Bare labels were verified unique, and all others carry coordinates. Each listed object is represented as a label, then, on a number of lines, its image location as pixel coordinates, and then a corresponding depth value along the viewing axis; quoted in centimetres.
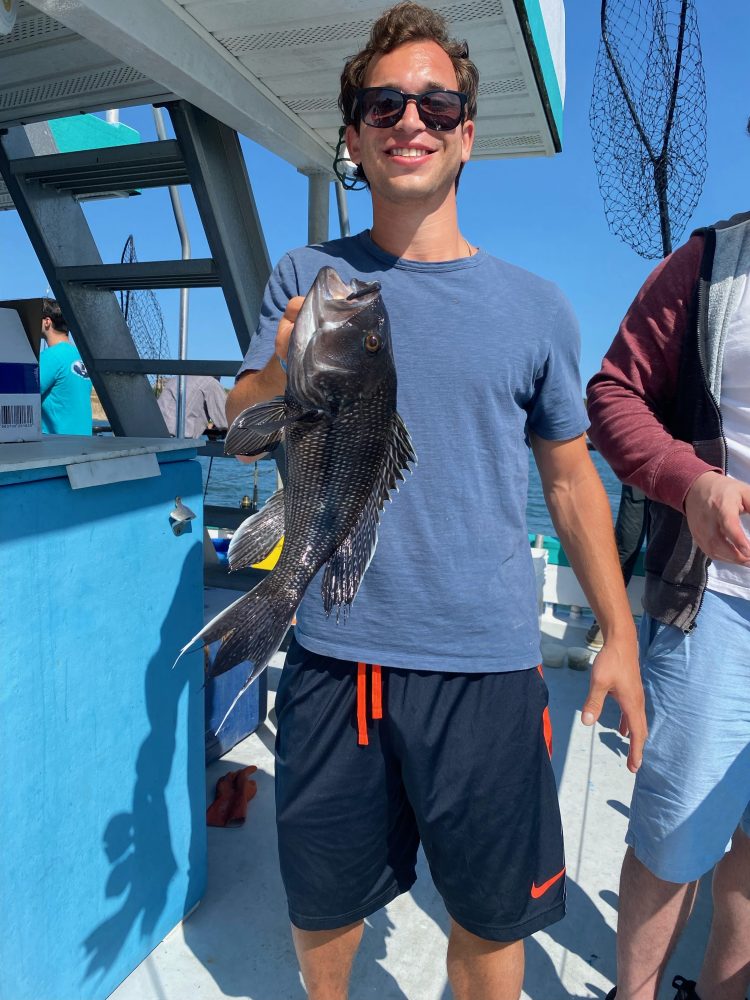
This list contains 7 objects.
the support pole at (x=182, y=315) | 526
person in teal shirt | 599
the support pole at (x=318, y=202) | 454
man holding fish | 175
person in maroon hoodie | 192
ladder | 351
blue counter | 189
